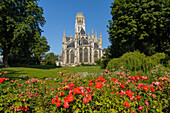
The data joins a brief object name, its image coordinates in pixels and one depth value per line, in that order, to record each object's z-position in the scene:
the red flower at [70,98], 2.48
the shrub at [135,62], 9.95
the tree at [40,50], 43.38
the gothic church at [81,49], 69.44
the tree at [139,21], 17.47
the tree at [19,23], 19.19
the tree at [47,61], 49.23
